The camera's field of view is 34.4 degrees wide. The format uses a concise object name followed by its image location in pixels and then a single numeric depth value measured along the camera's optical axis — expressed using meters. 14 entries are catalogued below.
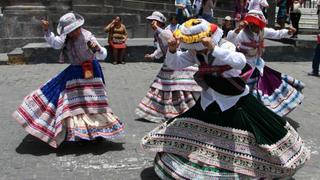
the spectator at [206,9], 12.67
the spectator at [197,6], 12.65
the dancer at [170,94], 7.16
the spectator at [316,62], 11.74
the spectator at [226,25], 13.11
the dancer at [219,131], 4.29
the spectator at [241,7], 12.79
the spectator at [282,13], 16.31
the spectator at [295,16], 15.77
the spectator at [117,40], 13.09
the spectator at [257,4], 10.11
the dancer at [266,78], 6.52
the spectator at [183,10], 13.06
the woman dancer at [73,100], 5.59
